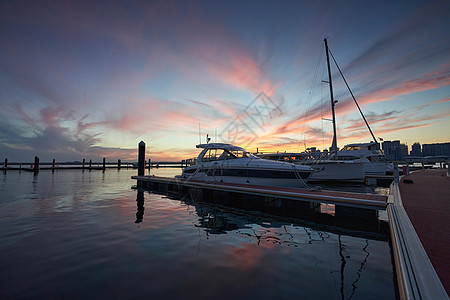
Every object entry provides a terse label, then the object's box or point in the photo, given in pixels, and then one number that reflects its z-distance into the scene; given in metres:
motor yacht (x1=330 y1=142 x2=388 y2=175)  26.17
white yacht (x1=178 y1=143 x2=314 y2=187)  13.30
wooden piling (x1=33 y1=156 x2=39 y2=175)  40.38
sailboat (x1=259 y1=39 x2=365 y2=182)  19.30
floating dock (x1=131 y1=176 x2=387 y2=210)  8.33
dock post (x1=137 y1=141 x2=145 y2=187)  23.23
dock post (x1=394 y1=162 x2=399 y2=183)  12.94
